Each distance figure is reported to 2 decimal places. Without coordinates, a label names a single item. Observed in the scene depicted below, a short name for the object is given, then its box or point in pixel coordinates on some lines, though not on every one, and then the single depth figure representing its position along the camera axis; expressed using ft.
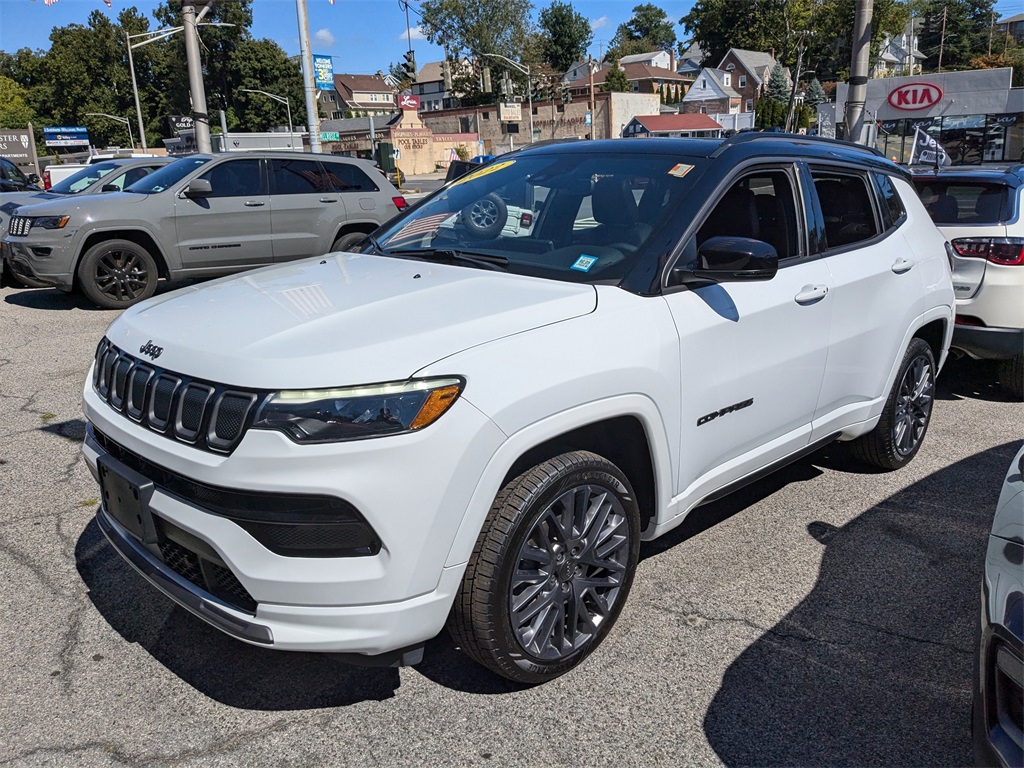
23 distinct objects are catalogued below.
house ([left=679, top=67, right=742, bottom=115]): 283.79
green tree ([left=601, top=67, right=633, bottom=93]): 277.23
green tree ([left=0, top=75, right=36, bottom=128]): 235.05
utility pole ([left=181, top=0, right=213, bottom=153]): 55.26
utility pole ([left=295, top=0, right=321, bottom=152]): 60.29
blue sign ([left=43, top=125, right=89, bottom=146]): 195.80
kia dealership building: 106.42
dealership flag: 33.78
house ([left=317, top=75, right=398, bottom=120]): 395.96
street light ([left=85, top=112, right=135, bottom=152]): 258.28
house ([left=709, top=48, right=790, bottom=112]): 297.74
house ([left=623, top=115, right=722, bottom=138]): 221.97
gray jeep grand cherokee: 29.60
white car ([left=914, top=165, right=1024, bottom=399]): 18.65
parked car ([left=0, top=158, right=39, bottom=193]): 45.11
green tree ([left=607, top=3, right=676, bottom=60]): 498.28
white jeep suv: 7.53
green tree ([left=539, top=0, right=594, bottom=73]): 360.28
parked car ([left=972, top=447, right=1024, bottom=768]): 6.09
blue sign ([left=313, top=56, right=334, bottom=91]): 61.93
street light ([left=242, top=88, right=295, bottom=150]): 247.83
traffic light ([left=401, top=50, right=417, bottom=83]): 95.66
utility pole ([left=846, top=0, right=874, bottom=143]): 41.37
